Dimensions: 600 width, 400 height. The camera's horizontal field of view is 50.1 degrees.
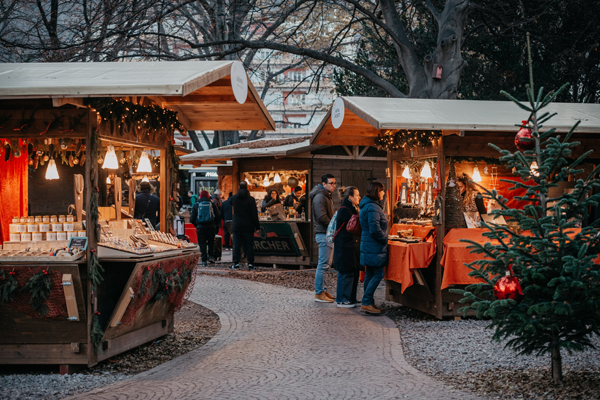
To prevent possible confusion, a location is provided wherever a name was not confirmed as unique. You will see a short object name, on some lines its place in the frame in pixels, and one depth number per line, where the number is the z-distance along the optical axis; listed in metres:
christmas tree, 5.09
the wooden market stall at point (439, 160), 8.62
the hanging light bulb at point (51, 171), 8.06
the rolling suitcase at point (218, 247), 17.93
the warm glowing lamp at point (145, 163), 8.28
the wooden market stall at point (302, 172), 16.39
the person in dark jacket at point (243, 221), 15.37
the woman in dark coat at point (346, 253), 10.00
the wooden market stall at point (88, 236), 6.09
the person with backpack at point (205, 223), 16.36
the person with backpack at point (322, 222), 10.80
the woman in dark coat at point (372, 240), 9.27
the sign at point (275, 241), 16.48
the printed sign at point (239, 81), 6.96
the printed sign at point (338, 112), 9.54
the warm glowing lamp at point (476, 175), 9.65
